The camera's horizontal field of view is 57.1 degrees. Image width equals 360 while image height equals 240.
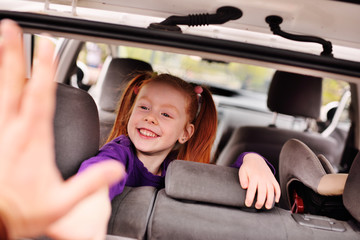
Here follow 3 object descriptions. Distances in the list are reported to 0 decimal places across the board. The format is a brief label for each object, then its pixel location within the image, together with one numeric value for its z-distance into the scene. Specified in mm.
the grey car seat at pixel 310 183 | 1252
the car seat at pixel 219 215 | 1066
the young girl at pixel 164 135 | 1231
